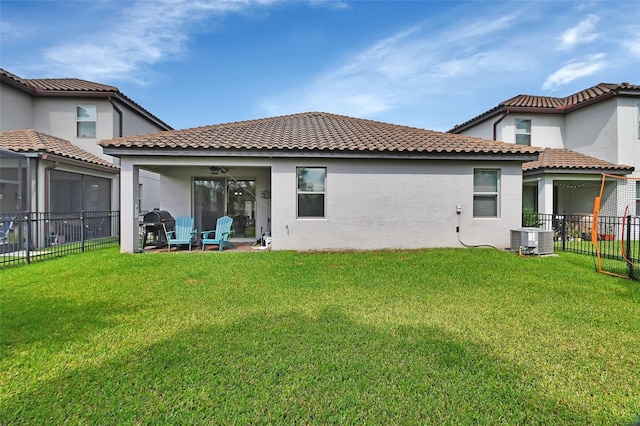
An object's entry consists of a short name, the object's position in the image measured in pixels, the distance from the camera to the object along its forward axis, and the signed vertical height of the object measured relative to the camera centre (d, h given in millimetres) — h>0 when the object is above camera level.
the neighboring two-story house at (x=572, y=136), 13039 +3547
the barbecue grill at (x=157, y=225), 9922 -484
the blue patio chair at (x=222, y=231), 9867 -675
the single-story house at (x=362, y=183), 9148 +861
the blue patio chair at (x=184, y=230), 9930 -645
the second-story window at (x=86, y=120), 14078 +4116
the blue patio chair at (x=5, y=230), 8746 -587
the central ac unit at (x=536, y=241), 8992 -904
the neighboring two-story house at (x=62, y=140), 10352 +2793
